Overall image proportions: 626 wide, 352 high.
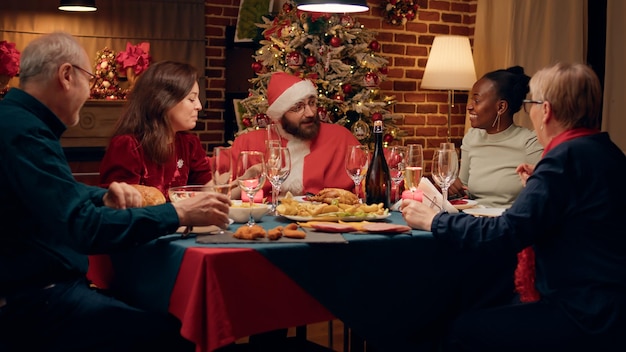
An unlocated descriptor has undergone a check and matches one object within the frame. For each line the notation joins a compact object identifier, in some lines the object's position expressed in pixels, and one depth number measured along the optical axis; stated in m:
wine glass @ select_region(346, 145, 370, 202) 2.84
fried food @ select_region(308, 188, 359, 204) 2.81
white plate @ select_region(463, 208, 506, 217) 2.74
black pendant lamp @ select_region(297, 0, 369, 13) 2.91
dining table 2.10
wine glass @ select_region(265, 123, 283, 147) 4.09
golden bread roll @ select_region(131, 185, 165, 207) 2.51
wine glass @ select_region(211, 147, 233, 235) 2.55
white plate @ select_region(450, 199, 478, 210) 2.89
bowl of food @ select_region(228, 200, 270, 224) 2.58
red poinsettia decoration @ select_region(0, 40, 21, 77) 5.86
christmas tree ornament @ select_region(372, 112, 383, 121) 5.63
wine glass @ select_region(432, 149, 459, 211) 2.63
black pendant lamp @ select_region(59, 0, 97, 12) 5.80
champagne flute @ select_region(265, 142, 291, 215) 2.72
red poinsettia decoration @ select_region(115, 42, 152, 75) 6.26
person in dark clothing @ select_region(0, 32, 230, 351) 2.10
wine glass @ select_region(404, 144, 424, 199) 2.77
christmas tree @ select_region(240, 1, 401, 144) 5.54
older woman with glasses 2.27
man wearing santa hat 4.33
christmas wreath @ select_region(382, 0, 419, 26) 6.37
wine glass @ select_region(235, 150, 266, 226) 2.53
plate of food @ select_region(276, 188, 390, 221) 2.59
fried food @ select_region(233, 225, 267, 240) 2.25
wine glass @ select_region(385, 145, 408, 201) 2.98
